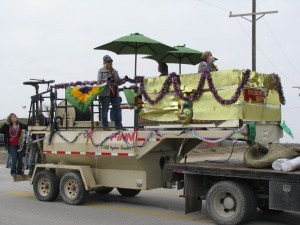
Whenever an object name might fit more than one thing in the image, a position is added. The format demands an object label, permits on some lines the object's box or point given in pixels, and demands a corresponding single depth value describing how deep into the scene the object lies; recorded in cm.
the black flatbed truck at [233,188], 680
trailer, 757
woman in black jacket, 1171
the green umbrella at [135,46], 1014
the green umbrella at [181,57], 1158
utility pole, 2123
